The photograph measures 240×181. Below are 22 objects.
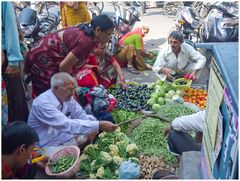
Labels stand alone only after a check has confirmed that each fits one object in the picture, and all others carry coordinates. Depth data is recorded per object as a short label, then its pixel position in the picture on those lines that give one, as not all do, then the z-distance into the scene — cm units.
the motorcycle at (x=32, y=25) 462
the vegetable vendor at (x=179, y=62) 386
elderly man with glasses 243
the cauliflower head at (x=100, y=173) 235
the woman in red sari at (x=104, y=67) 369
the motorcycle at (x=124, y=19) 565
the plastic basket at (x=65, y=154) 224
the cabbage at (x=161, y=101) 348
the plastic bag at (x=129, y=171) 227
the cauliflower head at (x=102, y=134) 275
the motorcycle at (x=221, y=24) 466
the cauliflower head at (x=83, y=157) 251
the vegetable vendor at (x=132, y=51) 479
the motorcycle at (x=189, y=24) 554
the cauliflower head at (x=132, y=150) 257
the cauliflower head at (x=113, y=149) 254
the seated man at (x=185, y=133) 189
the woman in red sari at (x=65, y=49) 266
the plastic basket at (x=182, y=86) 366
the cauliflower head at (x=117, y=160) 245
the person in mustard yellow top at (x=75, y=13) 413
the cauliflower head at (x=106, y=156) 244
